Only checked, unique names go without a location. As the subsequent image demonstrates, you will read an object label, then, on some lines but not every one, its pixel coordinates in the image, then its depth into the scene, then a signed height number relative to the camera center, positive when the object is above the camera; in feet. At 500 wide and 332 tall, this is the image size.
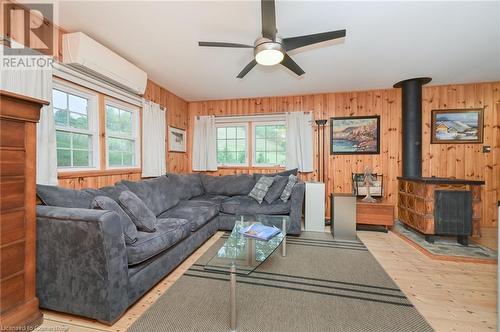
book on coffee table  7.09 -2.17
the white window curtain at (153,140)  11.32 +1.35
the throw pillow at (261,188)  11.85 -1.21
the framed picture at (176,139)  13.98 +1.70
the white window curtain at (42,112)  5.99 +1.60
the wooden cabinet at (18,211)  4.47 -0.93
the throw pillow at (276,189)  11.64 -1.25
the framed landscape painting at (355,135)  13.62 +1.87
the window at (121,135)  9.74 +1.42
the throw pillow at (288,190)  11.33 -1.23
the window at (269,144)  15.06 +1.46
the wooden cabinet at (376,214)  11.49 -2.48
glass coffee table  4.88 -2.40
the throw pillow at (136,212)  6.73 -1.40
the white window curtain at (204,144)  15.53 +1.48
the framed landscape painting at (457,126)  12.50 +2.19
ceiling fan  5.96 +3.60
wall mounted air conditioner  7.27 +3.71
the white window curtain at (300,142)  14.10 +1.47
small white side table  11.84 -2.18
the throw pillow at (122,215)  5.72 -1.32
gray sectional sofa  4.91 -2.18
